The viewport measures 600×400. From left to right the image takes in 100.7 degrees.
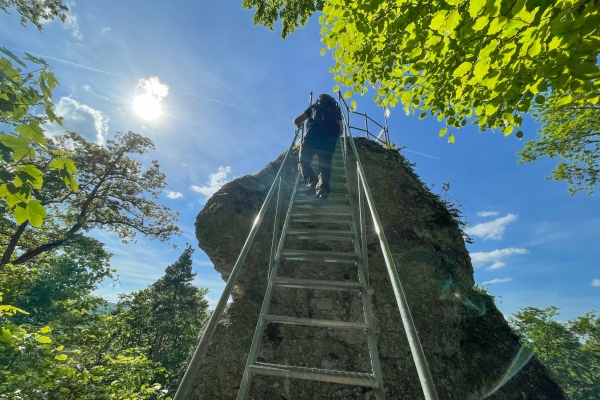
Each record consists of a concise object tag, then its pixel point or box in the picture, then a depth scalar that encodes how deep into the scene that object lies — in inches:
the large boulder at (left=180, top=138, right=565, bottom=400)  128.6
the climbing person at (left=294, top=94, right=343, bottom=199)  188.4
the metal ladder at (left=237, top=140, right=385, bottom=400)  68.6
